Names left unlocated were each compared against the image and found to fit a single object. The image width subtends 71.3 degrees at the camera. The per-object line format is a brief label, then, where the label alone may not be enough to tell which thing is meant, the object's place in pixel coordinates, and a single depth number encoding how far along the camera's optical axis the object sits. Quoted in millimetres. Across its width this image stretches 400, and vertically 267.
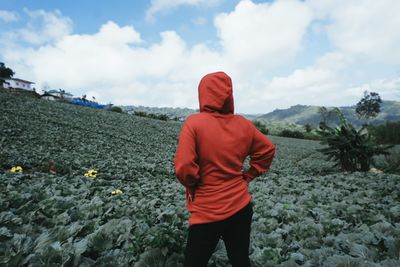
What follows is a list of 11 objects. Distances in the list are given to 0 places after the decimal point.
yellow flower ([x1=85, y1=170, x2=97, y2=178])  8897
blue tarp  54184
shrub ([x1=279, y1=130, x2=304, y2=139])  49938
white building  94188
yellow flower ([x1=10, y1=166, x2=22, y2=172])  8423
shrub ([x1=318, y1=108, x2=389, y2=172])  11125
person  2256
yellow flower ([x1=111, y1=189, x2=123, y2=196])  6430
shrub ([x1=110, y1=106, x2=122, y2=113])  48234
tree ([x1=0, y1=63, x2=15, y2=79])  87875
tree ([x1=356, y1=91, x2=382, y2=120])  79438
